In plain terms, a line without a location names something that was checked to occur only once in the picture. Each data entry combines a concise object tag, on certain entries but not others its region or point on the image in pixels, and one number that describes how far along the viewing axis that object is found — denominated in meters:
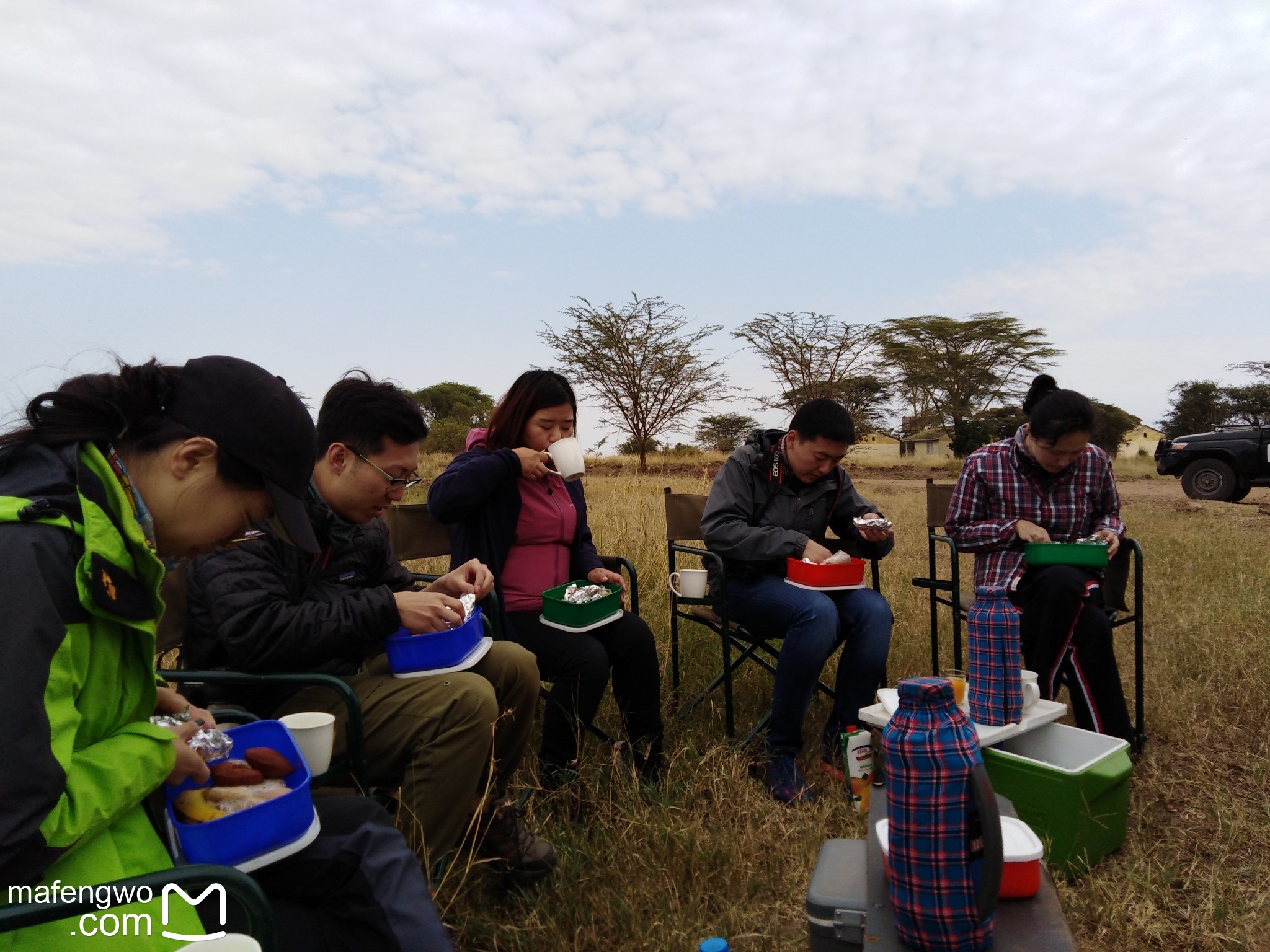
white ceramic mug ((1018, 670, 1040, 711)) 2.34
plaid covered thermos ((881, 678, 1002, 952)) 1.32
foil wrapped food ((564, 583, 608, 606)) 2.56
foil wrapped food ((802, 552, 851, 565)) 2.94
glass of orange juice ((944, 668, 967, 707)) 2.20
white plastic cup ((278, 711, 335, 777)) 1.66
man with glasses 1.83
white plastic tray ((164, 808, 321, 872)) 1.19
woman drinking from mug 2.50
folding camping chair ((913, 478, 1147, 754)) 3.01
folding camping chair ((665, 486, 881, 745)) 2.92
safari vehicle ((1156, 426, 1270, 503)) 10.97
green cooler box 2.14
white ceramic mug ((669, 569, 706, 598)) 3.06
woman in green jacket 0.94
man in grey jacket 2.77
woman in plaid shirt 2.87
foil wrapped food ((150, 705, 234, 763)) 1.30
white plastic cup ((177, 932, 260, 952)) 0.96
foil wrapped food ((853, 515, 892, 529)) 3.10
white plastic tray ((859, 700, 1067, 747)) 2.21
